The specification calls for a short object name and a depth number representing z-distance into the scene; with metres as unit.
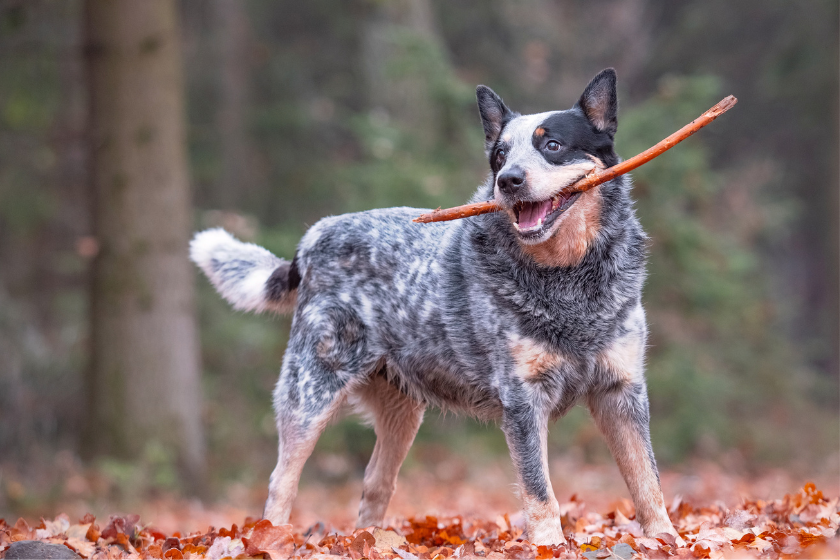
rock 6.72
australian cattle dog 7.70
